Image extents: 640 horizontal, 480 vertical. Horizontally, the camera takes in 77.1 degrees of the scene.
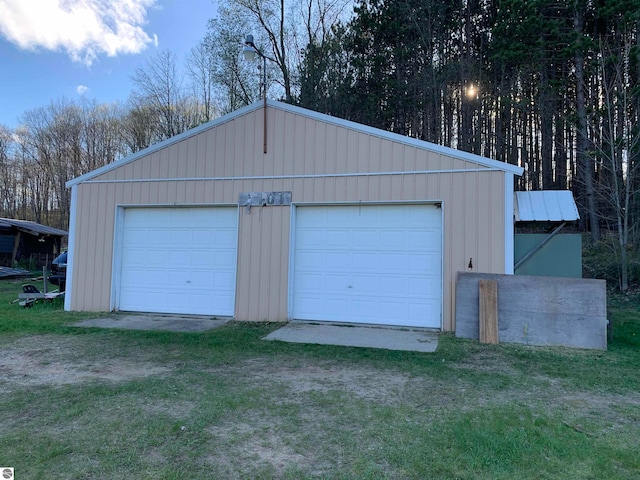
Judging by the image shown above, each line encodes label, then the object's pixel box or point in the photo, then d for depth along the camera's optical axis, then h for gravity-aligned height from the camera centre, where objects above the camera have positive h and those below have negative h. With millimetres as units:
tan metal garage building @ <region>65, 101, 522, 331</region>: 6875 +586
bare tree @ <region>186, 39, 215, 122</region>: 18828 +8662
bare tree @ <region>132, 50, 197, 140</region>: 20614 +8356
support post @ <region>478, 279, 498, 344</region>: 6070 -790
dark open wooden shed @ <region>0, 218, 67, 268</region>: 18578 +292
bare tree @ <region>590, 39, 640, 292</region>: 10895 +3343
